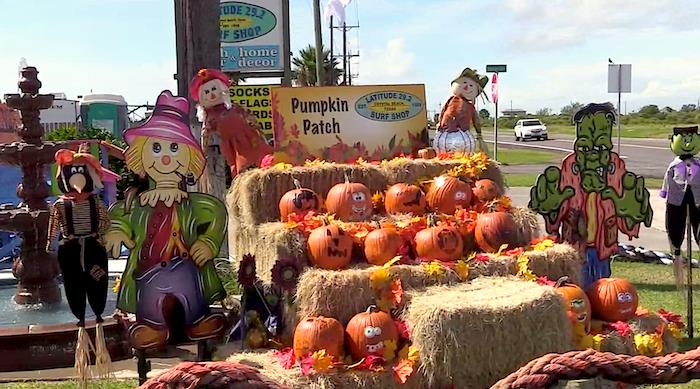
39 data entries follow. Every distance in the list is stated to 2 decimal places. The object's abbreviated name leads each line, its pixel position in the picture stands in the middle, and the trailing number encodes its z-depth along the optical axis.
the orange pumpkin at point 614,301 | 5.94
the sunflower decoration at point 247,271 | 5.70
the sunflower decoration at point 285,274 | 5.55
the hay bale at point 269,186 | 6.41
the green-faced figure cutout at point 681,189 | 6.77
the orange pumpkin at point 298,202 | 6.12
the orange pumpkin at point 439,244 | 5.80
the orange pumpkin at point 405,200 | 6.52
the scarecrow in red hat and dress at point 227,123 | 6.61
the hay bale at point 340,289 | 5.30
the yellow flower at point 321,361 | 4.93
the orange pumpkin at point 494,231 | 6.06
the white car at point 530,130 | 46.06
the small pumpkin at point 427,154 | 7.35
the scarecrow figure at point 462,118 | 7.63
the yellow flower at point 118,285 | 4.83
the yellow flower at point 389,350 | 5.10
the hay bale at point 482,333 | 4.83
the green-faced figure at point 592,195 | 6.45
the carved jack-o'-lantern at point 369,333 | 5.13
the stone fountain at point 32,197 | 7.38
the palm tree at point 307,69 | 47.61
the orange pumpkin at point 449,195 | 6.53
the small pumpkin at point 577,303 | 5.61
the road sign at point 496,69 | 17.23
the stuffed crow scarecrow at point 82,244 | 4.41
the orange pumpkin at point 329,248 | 5.55
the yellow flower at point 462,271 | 5.60
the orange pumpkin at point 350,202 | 6.23
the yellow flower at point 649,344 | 5.67
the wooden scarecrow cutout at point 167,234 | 4.69
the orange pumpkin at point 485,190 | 6.64
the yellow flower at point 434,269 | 5.50
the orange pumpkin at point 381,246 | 5.67
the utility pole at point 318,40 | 21.09
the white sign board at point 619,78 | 13.33
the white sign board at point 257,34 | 15.09
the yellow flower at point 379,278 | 5.33
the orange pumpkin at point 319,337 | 5.06
